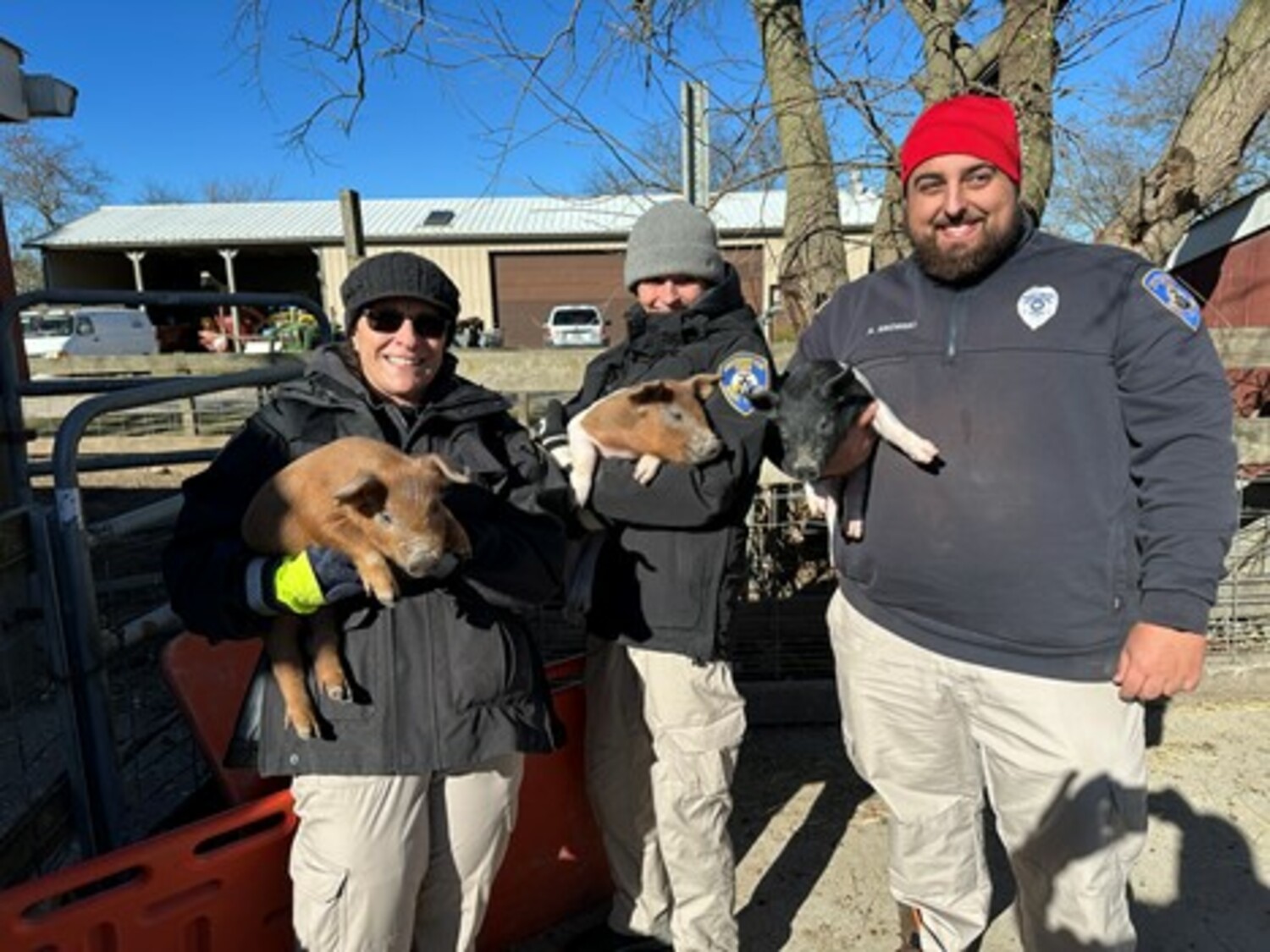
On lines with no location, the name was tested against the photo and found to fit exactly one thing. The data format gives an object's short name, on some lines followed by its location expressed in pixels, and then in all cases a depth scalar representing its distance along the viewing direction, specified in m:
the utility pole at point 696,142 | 4.27
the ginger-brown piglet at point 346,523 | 1.96
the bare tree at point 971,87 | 4.50
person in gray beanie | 2.53
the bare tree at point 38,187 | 46.44
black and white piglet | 2.34
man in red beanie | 2.09
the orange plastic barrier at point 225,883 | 1.89
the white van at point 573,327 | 26.27
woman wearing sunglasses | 2.05
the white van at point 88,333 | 26.03
